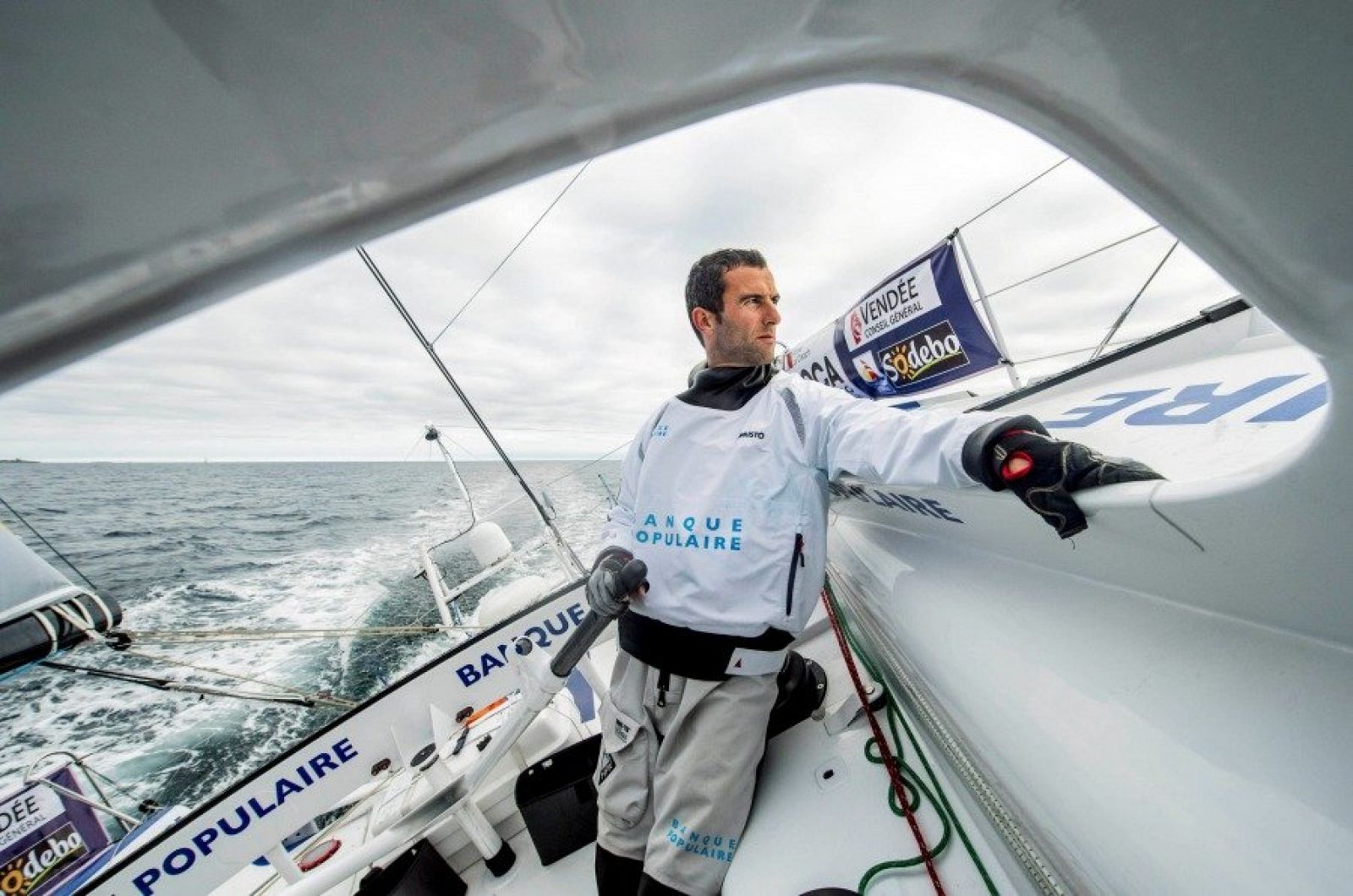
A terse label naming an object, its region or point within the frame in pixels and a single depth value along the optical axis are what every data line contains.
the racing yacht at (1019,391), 0.20
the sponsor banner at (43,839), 3.12
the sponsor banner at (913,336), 2.50
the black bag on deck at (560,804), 1.89
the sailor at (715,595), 1.17
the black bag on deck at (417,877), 1.83
